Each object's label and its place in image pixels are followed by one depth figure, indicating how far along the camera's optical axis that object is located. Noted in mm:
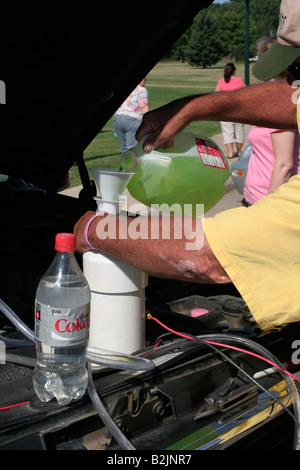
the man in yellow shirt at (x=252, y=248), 1500
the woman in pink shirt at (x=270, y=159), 3672
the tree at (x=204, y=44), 58688
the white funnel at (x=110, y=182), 1788
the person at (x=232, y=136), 9945
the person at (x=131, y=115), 8180
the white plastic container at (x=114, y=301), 1791
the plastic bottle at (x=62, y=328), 1512
